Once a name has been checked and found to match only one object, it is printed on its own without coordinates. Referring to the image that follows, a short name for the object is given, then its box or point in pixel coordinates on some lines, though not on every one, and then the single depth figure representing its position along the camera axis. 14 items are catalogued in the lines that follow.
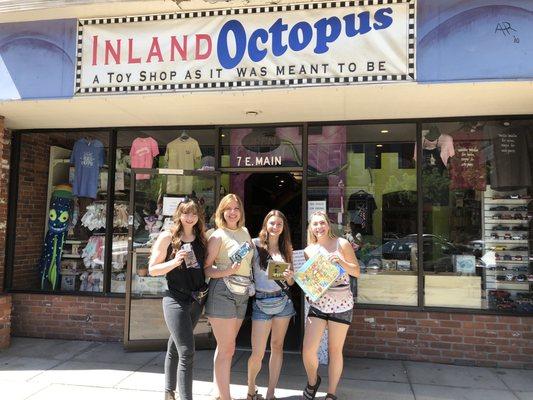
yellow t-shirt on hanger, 6.40
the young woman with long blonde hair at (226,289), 3.78
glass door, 5.79
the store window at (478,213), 5.61
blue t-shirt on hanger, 6.64
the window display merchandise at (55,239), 6.73
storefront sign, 4.57
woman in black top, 3.71
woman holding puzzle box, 3.99
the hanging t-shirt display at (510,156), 5.60
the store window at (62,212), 6.62
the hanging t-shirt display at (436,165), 5.82
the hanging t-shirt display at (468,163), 5.78
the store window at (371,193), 5.88
